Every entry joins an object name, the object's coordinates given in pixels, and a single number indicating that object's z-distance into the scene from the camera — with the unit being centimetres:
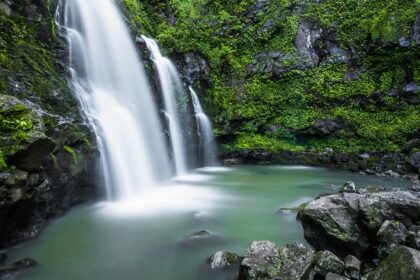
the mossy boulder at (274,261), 503
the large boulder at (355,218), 549
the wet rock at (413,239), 462
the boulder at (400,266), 342
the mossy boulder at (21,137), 620
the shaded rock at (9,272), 575
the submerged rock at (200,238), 727
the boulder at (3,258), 629
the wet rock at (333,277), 440
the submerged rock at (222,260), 607
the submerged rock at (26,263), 616
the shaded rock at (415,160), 1437
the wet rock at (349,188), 961
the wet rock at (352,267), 462
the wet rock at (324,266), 461
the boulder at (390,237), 503
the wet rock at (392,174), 1443
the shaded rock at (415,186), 1081
